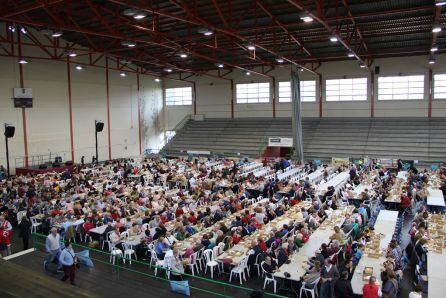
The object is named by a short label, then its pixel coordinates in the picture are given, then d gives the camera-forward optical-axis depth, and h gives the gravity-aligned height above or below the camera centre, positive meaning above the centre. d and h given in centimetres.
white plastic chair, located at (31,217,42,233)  1459 -357
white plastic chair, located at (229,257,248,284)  1037 -386
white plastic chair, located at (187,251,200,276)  1091 -385
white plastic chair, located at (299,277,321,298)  913 -385
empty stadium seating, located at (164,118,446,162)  2910 -74
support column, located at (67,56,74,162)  3166 +199
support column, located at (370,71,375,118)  3238 +288
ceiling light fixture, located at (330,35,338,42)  1842 +454
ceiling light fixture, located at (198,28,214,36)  1679 +443
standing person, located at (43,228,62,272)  1080 -329
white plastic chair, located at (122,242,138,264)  1184 -376
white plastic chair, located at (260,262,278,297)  993 -395
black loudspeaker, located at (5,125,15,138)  2520 +10
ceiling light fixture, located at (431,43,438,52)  2250 +476
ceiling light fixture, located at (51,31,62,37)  1809 +475
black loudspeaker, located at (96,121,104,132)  3173 +44
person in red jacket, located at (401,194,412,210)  1595 -317
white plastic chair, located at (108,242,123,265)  1156 -373
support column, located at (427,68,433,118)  3009 +206
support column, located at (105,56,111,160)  3534 +199
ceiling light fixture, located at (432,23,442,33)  1591 +420
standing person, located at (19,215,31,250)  1254 -330
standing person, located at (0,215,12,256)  1142 -319
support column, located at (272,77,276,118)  3703 +348
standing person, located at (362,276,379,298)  798 -344
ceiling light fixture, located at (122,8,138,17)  1384 +438
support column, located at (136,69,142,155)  3906 +133
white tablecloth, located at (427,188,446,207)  1588 -317
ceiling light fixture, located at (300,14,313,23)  1428 +424
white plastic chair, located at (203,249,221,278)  1077 -380
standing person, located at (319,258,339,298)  879 -355
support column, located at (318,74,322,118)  3451 +306
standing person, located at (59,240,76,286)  952 -329
